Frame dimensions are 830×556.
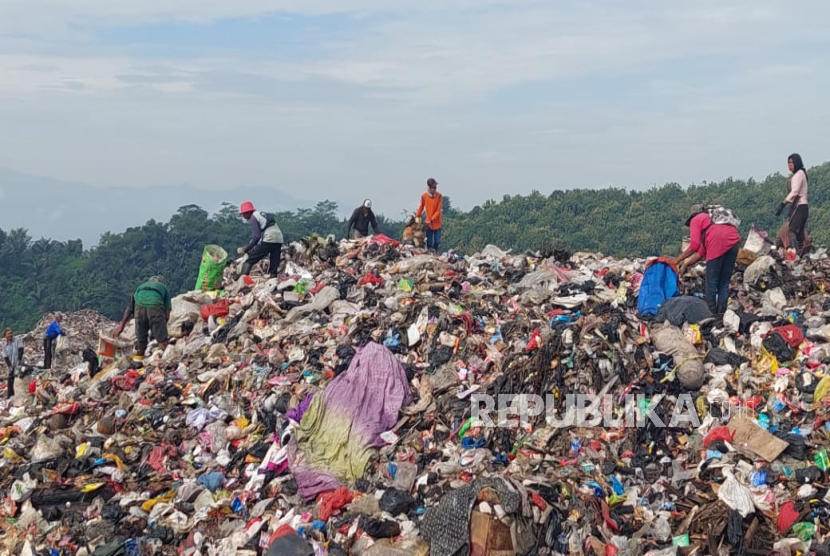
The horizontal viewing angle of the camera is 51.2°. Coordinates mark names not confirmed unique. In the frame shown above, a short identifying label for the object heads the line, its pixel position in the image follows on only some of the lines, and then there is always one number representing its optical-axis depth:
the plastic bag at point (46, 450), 7.80
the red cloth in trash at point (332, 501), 6.41
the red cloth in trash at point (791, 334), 7.57
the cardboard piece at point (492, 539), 5.54
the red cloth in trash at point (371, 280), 10.27
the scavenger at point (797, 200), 10.31
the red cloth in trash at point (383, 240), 11.99
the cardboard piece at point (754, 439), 6.29
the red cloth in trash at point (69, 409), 8.96
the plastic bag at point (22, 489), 7.30
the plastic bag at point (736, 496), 5.75
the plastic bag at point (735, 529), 5.53
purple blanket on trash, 6.91
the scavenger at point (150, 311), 10.02
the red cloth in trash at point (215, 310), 10.44
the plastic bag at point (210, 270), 11.73
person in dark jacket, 13.09
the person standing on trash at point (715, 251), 8.23
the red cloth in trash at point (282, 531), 6.14
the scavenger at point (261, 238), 11.09
